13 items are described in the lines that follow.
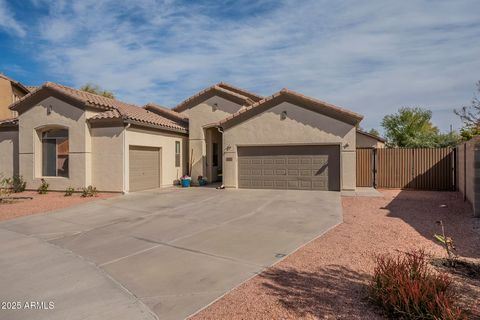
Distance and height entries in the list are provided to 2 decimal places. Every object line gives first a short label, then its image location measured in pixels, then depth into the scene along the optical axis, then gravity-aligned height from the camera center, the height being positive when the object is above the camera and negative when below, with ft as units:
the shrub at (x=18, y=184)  59.36 -4.07
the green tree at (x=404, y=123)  132.57 +15.38
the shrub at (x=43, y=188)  56.24 -4.60
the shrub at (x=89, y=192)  51.46 -4.84
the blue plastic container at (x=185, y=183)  65.09 -4.40
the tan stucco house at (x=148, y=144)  54.29 +3.14
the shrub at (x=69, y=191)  52.83 -4.93
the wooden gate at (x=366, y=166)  59.67 -1.06
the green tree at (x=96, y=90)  146.98 +32.89
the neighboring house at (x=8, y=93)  84.43 +18.72
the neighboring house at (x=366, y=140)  92.61 +5.84
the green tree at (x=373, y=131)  196.62 +17.85
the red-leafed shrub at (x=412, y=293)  12.44 -5.51
